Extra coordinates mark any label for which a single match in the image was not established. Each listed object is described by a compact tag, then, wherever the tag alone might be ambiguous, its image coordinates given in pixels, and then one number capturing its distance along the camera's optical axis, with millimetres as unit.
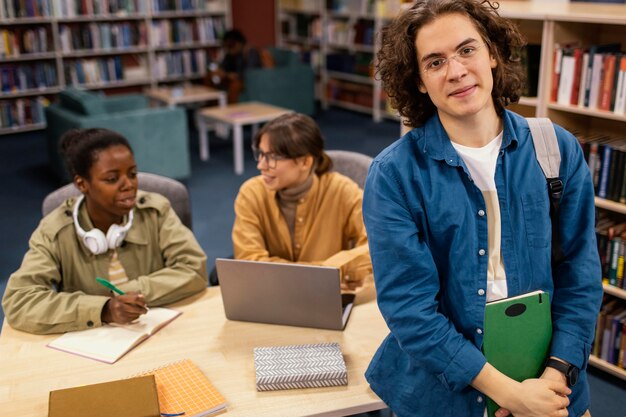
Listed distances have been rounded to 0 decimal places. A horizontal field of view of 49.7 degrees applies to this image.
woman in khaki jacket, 1938
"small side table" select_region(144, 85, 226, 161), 6596
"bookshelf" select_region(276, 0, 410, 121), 8008
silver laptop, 1772
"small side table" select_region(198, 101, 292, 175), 6016
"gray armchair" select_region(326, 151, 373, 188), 2867
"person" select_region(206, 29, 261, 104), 7480
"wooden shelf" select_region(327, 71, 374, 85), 8156
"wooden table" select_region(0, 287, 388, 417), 1578
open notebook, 1800
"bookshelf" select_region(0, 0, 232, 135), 7367
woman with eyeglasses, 2365
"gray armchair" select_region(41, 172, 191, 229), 2537
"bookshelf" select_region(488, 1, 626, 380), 2715
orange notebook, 1545
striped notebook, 1630
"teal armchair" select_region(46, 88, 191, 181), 5348
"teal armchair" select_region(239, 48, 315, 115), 7508
